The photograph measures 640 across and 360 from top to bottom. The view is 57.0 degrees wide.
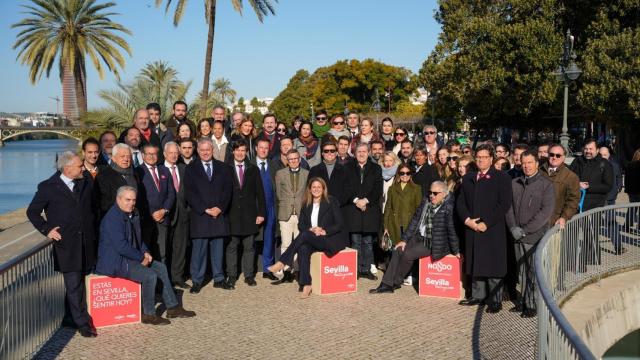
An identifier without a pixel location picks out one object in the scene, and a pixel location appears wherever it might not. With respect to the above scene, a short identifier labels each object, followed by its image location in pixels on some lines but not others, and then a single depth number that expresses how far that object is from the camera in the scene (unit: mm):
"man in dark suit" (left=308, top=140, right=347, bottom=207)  9203
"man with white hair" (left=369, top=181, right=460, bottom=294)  8242
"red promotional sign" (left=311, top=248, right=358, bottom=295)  8406
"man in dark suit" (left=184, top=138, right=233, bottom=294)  8578
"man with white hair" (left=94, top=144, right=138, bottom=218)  7562
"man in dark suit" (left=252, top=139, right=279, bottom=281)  9414
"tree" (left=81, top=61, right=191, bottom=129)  17422
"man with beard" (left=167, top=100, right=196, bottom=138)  10500
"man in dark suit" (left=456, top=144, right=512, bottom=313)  7559
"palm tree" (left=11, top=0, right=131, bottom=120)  33562
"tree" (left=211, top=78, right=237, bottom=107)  122250
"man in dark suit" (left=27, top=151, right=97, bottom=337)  6336
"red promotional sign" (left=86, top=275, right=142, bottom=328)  6855
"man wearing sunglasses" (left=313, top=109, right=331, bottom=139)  11689
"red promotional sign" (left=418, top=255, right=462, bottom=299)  8195
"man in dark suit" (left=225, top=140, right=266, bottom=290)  8938
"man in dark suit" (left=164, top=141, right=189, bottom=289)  8547
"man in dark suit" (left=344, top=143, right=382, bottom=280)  9180
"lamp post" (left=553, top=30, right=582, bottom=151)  17844
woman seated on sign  8523
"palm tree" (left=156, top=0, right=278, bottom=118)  25891
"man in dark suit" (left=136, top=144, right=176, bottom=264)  8102
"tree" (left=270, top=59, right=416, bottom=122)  83250
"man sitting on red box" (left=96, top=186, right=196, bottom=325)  6859
